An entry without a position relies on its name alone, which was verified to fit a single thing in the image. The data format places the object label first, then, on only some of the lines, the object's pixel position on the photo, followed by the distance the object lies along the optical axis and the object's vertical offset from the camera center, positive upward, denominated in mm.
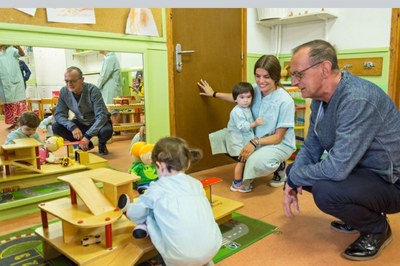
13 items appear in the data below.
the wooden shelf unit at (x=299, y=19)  3074 +645
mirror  1921 +156
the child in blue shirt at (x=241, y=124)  2277 -246
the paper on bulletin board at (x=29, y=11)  1775 +433
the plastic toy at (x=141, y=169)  2060 -488
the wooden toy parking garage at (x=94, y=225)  1232 -541
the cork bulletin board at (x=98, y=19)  1749 +412
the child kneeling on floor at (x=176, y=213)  1125 -430
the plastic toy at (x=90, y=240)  1305 -578
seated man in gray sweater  1292 -259
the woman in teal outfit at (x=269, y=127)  2141 -268
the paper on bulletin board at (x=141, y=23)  2215 +450
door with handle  2504 +169
